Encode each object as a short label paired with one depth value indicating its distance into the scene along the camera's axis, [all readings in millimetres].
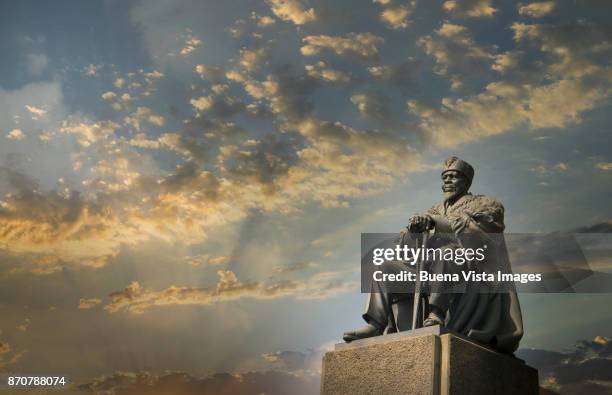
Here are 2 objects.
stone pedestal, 4820
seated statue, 5543
